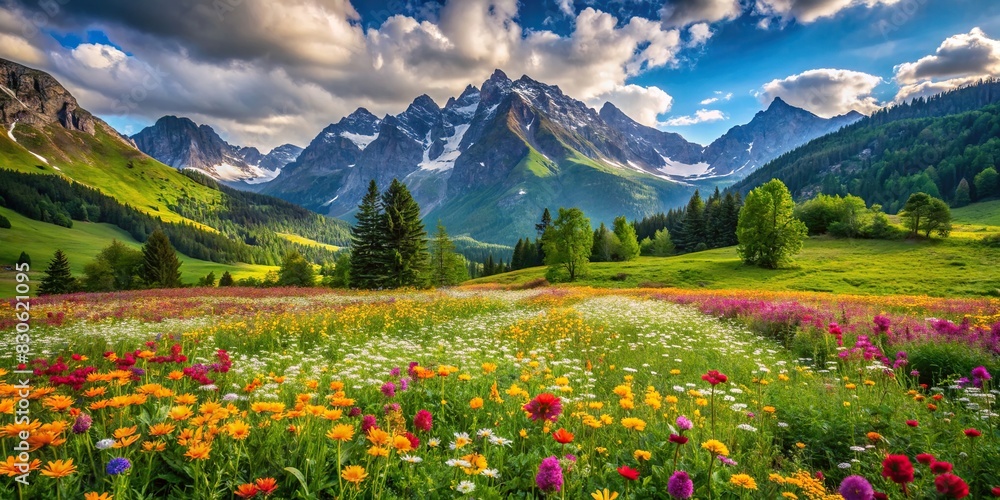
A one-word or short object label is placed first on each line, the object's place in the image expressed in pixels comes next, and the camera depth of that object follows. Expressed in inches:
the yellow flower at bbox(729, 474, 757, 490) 101.6
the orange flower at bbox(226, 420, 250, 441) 98.2
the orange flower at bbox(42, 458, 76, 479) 75.0
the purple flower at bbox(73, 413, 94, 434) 94.1
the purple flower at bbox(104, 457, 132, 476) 77.8
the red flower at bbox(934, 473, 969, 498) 75.5
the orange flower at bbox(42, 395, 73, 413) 99.1
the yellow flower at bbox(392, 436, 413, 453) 93.2
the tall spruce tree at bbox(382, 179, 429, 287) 1588.3
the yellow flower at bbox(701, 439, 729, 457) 97.8
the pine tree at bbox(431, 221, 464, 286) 2210.9
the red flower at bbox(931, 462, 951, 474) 82.5
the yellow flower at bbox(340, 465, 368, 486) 80.9
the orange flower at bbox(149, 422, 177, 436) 90.5
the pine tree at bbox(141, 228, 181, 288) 2203.5
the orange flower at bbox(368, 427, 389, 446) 90.0
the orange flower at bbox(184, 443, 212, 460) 83.3
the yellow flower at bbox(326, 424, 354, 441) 92.3
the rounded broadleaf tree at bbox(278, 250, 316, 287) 2653.3
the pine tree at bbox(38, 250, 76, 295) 2080.5
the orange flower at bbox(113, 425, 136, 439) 84.2
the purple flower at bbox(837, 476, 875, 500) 85.2
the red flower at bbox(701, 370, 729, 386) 129.8
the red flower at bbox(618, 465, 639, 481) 79.8
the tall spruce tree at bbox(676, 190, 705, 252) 3344.0
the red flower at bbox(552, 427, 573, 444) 96.4
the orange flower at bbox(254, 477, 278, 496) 79.3
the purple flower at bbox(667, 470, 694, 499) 86.4
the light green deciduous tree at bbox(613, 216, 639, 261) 3026.6
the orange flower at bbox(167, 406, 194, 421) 99.6
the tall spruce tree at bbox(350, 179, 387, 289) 1599.4
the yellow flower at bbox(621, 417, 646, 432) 115.2
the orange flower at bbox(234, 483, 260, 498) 76.4
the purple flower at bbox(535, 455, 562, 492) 87.5
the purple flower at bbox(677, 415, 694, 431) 106.9
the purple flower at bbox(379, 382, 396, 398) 151.1
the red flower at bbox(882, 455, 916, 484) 79.9
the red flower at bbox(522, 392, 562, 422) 116.0
